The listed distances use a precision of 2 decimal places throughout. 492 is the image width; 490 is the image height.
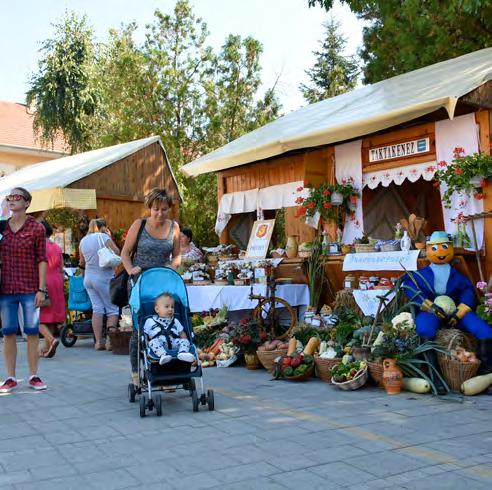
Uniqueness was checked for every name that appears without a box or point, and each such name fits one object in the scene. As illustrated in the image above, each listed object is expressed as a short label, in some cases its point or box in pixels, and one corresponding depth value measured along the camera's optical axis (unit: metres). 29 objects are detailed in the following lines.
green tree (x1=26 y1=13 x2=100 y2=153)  27.30
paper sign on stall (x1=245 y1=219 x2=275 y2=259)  11.12
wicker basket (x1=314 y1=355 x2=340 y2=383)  6.79
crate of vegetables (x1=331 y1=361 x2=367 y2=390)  6.32
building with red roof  28.44
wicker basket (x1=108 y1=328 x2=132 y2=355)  9.44
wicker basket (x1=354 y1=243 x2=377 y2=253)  8.84
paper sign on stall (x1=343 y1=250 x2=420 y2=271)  7.99
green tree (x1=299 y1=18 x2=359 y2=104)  36.31
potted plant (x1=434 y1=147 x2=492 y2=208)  7.94
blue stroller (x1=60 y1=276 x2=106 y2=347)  10.83
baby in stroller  5.48
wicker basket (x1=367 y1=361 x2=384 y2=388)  6.30
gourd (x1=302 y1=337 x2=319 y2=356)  7.38
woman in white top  10.03
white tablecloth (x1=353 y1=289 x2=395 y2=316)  7.90
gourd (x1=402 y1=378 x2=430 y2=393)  6.08
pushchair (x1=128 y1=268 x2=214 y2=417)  5.45
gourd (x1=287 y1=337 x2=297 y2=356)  7.40
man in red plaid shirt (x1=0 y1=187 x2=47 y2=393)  6.42
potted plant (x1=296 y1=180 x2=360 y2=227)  10.02
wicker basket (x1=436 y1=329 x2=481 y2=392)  6.03
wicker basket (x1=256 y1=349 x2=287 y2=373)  7.42
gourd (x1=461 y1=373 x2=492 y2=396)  5.92
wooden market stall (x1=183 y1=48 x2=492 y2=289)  8.19
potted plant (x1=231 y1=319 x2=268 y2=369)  7.85
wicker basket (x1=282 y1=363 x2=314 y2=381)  6.88
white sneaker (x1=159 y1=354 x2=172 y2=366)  5.34
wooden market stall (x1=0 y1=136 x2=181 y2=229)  15.58
